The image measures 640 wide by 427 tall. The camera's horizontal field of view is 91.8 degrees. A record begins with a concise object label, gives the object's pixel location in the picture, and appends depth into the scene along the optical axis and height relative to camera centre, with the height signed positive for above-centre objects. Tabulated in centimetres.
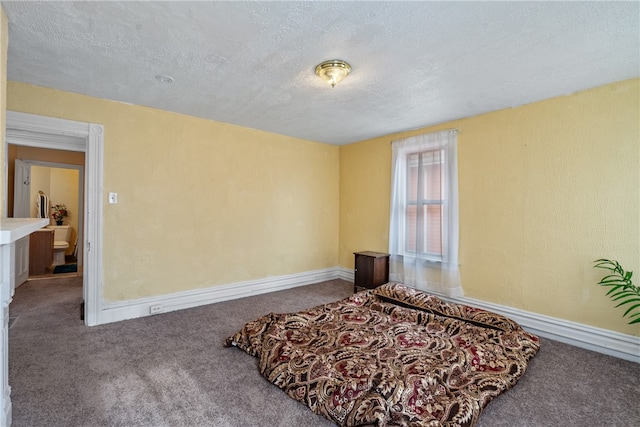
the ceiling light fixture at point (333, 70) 239 +113
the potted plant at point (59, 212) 701 -5
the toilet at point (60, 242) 646 -68
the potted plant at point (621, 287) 248 -59
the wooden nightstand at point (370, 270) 434 -81
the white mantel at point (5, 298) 154 -47
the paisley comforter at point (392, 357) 173 -103
